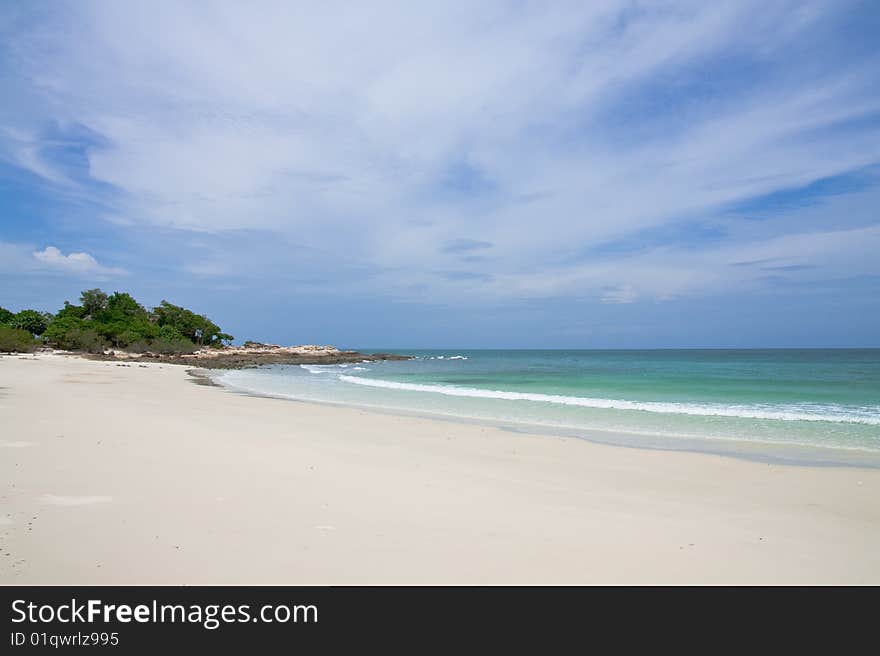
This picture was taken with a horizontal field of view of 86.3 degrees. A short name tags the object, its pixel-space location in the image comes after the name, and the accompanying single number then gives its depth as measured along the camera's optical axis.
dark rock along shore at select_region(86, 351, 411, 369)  49.78
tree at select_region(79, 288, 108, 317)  68.89
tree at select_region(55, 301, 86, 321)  67.50
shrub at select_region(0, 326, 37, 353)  48.22
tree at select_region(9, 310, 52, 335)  65.38
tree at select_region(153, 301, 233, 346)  75.06
